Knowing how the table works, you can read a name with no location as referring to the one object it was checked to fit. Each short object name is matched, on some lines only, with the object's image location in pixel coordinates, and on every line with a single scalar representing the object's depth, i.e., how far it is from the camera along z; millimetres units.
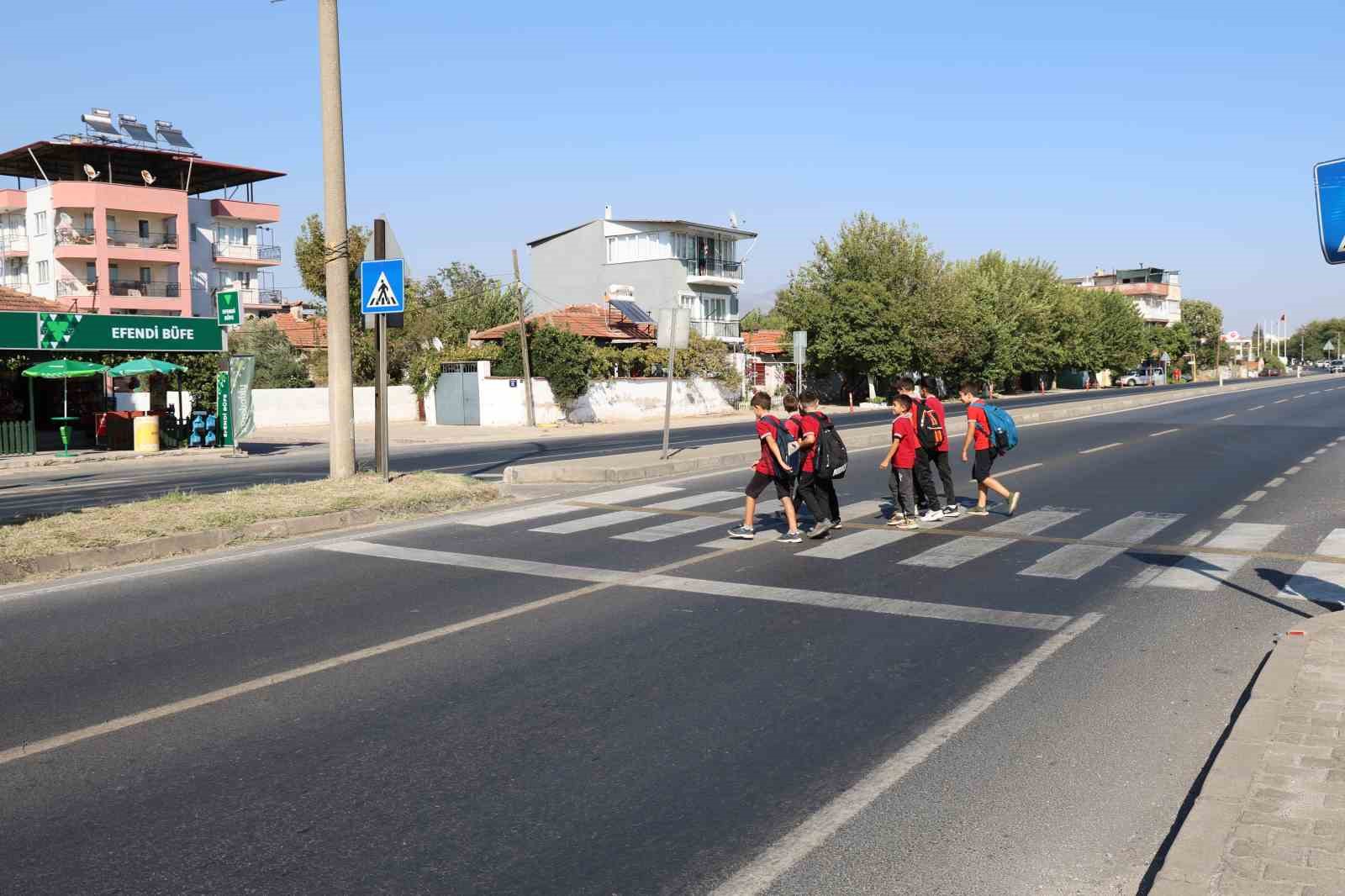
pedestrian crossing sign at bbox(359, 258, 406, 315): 14281
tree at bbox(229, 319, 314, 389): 50406
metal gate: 40500
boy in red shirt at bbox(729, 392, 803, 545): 10938
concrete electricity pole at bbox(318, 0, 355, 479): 14461
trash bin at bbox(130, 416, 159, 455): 27594
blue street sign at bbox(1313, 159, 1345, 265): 5875
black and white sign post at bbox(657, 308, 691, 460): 19016
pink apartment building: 57812
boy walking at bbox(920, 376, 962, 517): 12375
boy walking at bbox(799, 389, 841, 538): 10930
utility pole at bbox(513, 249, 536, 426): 37688
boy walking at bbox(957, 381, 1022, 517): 13039
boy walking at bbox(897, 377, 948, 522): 12039
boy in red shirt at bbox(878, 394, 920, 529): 11695
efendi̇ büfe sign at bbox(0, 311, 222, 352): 26373
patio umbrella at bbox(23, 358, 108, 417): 26548
